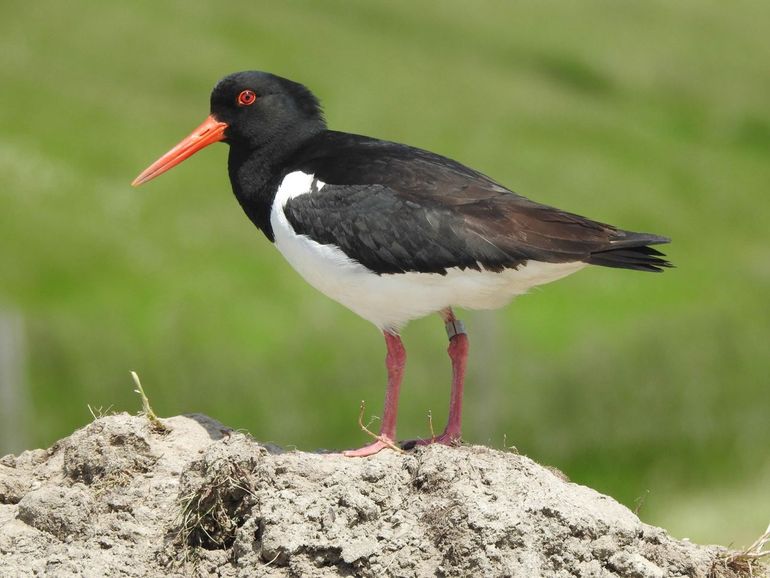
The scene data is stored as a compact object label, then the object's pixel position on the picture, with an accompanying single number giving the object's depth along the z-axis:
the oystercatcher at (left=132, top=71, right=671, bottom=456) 17.06
